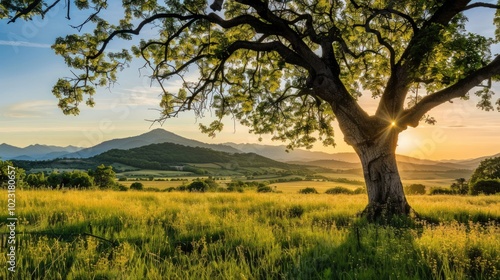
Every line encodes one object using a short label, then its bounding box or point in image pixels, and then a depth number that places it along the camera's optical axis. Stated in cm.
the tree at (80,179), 4457
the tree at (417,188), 5308
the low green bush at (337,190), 4815
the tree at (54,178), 4602
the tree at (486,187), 3394
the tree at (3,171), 2470
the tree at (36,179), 4050
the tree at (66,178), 4433
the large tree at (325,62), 946
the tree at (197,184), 4891
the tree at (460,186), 4436
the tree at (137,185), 5744
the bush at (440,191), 4334
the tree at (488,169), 5069
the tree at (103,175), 5944
